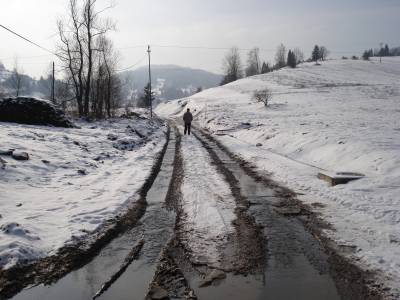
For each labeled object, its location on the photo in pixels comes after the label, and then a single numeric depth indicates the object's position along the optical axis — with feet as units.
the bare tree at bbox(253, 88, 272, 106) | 152.38
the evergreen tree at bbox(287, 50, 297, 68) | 365.98
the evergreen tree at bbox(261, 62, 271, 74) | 422.00
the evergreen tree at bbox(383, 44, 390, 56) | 587.68
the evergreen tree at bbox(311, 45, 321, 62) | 437.17
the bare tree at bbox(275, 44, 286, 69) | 464.65
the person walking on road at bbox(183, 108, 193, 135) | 84.48
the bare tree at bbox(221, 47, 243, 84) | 380.37
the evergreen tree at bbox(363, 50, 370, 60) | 430.45
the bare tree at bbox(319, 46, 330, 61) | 460.14
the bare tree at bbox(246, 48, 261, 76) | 452.76
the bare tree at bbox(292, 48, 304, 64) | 547.24
